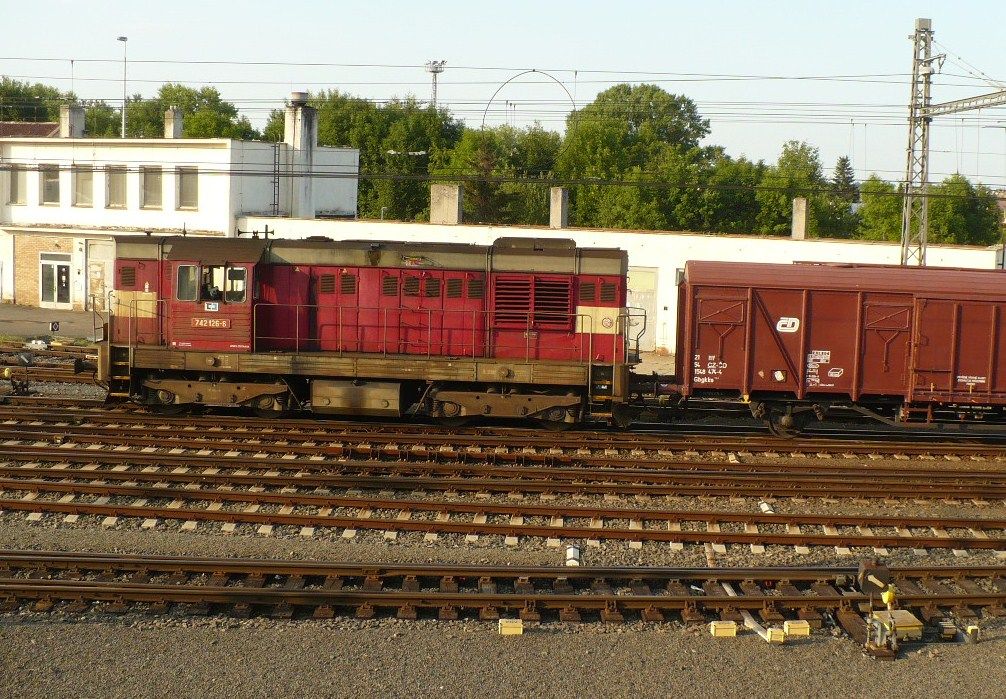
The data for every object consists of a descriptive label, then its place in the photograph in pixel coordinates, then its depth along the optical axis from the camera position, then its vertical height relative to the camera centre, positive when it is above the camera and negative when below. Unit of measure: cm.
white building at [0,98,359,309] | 3834 +312
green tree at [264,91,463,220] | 8244 +1262
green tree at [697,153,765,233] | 6500 +546
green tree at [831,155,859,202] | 11915 +1522
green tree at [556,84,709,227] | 6212 +1069
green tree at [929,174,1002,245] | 6191 +505
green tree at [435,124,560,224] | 6700 +852
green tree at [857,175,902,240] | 6544 +527
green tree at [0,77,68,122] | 9838 +1630
